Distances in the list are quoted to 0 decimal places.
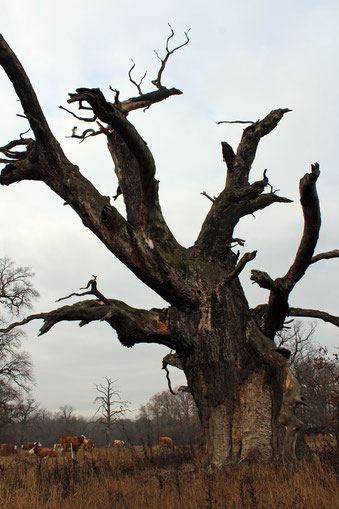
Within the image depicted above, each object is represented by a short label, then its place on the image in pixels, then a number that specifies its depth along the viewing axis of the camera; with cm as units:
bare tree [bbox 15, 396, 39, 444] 3034
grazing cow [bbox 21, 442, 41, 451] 2878
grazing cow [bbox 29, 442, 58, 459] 1371
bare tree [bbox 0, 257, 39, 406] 2833
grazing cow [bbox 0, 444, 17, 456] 2434
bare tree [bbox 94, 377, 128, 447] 2700
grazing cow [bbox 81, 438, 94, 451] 1808
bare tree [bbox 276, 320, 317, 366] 2758
